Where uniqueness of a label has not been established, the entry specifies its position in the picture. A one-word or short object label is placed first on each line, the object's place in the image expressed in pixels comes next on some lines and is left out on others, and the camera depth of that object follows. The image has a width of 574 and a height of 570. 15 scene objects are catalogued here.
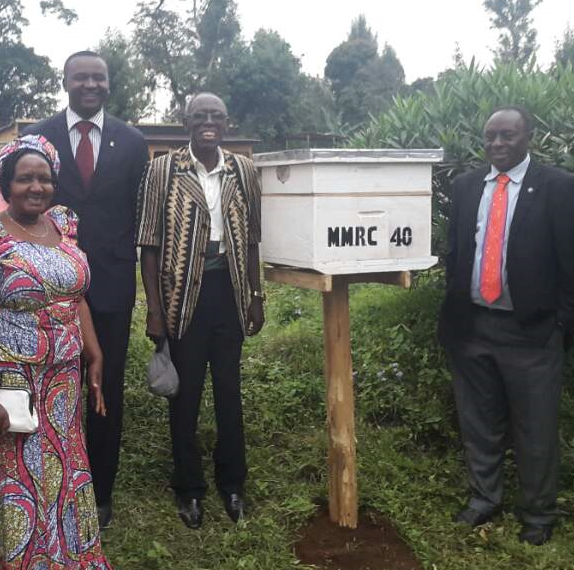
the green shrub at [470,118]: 4.61
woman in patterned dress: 2.73
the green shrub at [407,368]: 4.95
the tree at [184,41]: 31.88
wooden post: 3.53
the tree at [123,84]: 23.03
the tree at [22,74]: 31.98
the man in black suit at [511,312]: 3.51
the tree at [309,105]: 29.69
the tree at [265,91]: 29.22
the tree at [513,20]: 44.12
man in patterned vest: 3.46
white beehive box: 3.16
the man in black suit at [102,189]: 3.47
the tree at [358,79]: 31.89
